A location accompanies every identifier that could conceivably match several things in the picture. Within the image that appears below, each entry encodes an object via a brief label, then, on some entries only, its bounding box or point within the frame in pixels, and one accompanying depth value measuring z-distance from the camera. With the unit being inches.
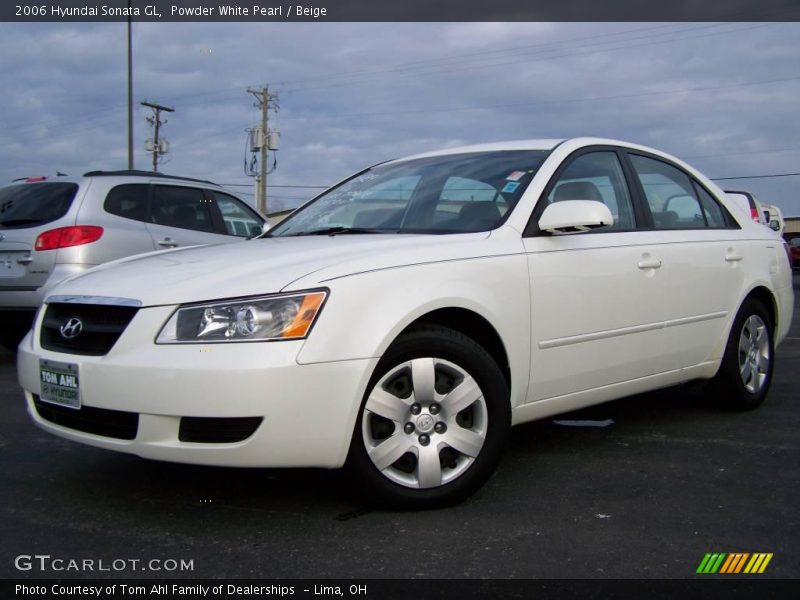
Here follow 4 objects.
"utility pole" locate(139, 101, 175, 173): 1812.3
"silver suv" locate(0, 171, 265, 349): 274.6
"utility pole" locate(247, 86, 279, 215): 1667.1
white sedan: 119.5
